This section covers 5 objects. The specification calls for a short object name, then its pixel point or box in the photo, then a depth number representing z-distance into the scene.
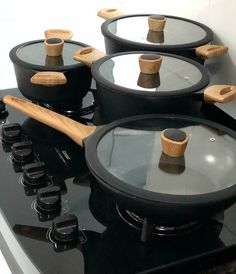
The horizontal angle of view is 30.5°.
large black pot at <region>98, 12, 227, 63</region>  0.79
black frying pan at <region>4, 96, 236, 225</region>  0.50
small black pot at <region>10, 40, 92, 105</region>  0.74
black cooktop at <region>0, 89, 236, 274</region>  0.56
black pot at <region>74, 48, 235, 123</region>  0.65
